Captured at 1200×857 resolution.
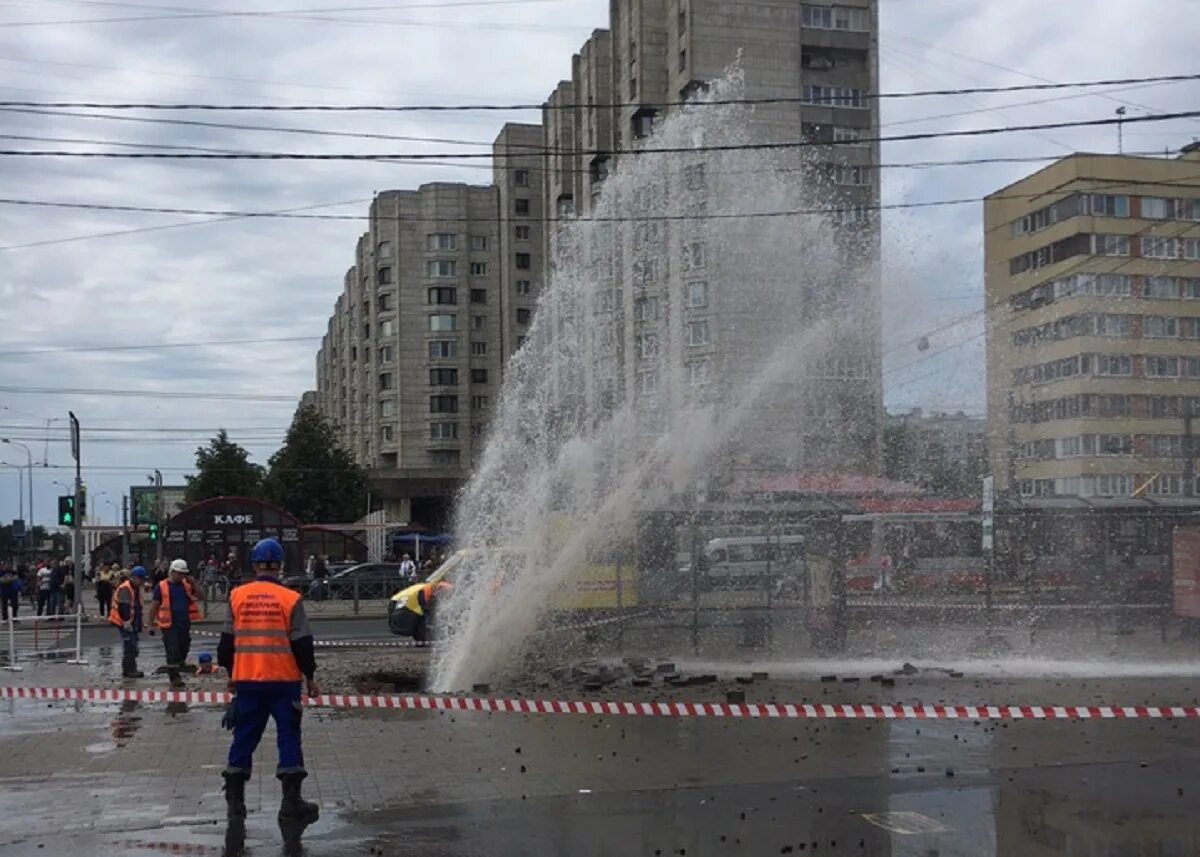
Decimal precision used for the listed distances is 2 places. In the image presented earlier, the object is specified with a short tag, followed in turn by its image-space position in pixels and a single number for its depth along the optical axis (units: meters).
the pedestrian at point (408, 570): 39.84
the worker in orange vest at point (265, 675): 8.45
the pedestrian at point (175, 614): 19.09
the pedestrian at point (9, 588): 34.88
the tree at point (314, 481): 76.00
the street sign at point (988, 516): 19.88
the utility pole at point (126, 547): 54.03
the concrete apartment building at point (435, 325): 90.56
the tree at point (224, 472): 77.31
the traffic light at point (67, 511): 35.41
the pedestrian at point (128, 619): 19.09
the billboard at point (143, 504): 63.47
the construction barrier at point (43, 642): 22.41
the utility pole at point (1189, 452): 31.94
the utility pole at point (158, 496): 56.69
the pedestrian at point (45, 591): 38.72
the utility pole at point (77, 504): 34.03
